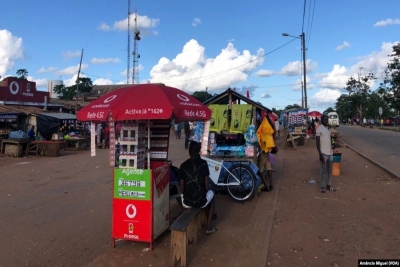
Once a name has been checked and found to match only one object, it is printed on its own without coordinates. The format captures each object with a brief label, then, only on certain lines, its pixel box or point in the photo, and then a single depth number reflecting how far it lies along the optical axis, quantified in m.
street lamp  27.55
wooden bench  4.43
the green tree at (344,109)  95.44
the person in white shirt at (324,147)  8.41
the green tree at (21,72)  64.29
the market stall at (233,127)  8.58
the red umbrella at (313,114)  33.56
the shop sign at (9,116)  22.02
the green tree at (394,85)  45.12
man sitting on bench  5.46
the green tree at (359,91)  73.19
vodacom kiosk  4.62
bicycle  7.75
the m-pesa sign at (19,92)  29.30
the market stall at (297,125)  22.27
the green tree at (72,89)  67.90
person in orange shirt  8.34
